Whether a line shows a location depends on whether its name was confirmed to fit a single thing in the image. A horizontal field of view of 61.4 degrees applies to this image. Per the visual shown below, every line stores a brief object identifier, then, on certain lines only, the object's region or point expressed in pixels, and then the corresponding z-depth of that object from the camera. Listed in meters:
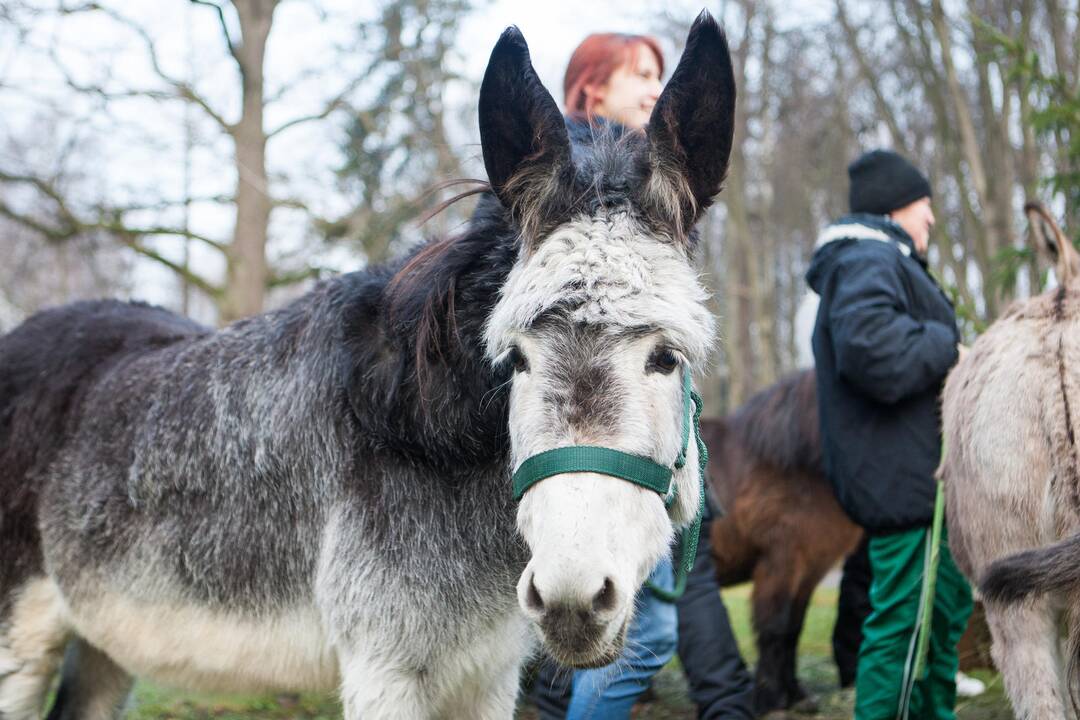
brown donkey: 5.57
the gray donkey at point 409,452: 1.88
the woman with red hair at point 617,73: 3.35
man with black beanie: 3.44
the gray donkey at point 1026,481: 2.29
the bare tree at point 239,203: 10.14
